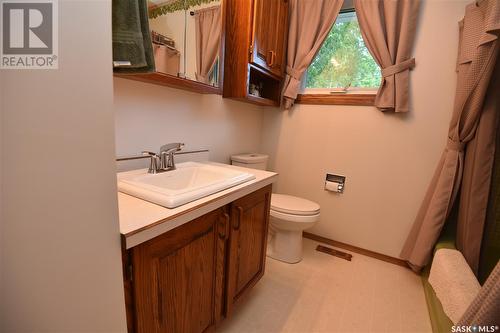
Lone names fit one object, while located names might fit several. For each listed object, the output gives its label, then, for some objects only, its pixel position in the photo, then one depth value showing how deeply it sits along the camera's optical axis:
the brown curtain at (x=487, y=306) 0.55
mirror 1.11
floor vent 2.01
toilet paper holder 2.07
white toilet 1.72
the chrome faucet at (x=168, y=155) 1.19
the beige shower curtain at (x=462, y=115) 1.26
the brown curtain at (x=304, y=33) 1.88
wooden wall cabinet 1.49
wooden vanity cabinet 0.71
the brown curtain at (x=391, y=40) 1.66
